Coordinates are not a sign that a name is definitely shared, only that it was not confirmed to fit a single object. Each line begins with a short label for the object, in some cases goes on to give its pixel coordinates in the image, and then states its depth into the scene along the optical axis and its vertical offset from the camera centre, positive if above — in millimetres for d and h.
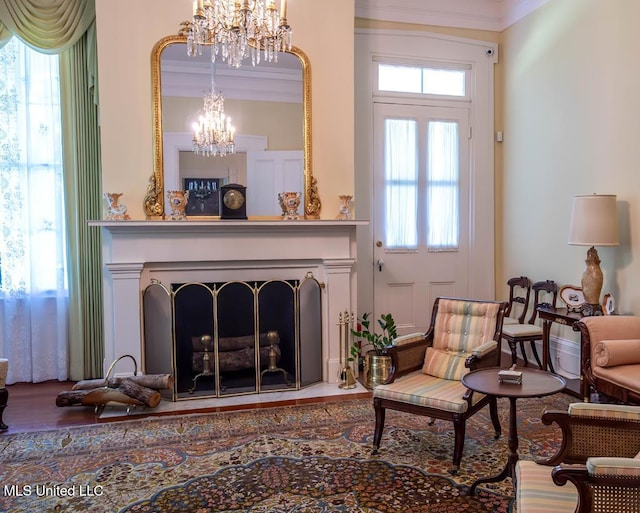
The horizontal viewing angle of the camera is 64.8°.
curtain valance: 4047 +1767
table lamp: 3662 +5
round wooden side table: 2383 -754
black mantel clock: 4016 +269
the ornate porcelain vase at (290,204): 4125 +254
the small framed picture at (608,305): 3740 -548
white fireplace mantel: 3838 -186
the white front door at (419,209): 5016 +252
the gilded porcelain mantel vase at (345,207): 4242 +231
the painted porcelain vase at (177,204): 3904 +250
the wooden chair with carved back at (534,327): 4316 -836
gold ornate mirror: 3898 +1161
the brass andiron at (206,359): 4051 -987
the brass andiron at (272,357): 4211 -1024
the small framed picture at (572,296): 4124 -533
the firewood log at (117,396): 3572 -1135
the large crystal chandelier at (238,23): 2675 +1154
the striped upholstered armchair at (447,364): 2771 -828
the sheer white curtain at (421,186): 5043 +486
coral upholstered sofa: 3016 -789
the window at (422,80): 5000 +1556
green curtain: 4219 +541
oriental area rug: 2453 -1283
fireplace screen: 4004 -809
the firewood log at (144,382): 3707 -1071
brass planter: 4203 -1126
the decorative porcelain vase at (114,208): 3785 +217
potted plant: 4195 -1026
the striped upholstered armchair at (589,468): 1505 -788
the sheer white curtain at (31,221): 4285 +144
